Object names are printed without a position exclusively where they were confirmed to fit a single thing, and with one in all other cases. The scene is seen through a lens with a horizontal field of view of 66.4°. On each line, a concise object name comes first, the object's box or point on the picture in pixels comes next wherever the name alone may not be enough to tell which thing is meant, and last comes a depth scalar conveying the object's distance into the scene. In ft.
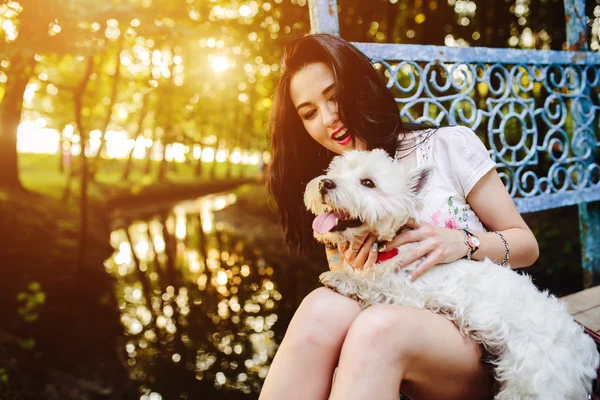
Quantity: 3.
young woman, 4.98
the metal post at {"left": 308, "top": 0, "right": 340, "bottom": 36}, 8.70
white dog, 5.08
